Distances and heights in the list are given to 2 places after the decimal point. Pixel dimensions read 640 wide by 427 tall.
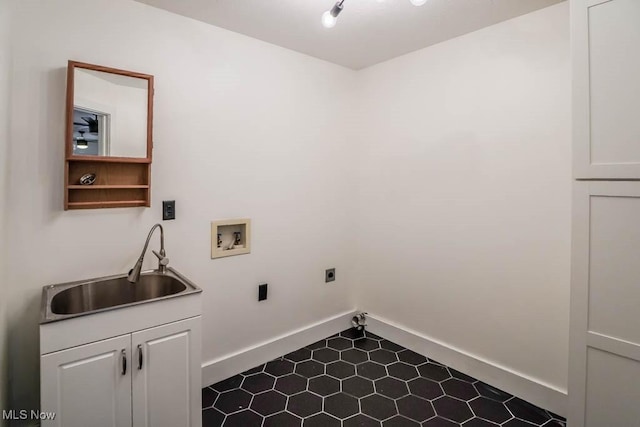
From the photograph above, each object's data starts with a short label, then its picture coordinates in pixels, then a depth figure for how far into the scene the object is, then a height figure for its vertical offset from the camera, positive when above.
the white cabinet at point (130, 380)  1.31 -0.71
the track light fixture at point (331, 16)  1.53 +0.92
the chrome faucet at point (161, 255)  1.79 -0.24
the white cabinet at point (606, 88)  1.28 +0.50
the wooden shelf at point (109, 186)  1.70 +0.13
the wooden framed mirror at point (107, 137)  1.66 +0.38
